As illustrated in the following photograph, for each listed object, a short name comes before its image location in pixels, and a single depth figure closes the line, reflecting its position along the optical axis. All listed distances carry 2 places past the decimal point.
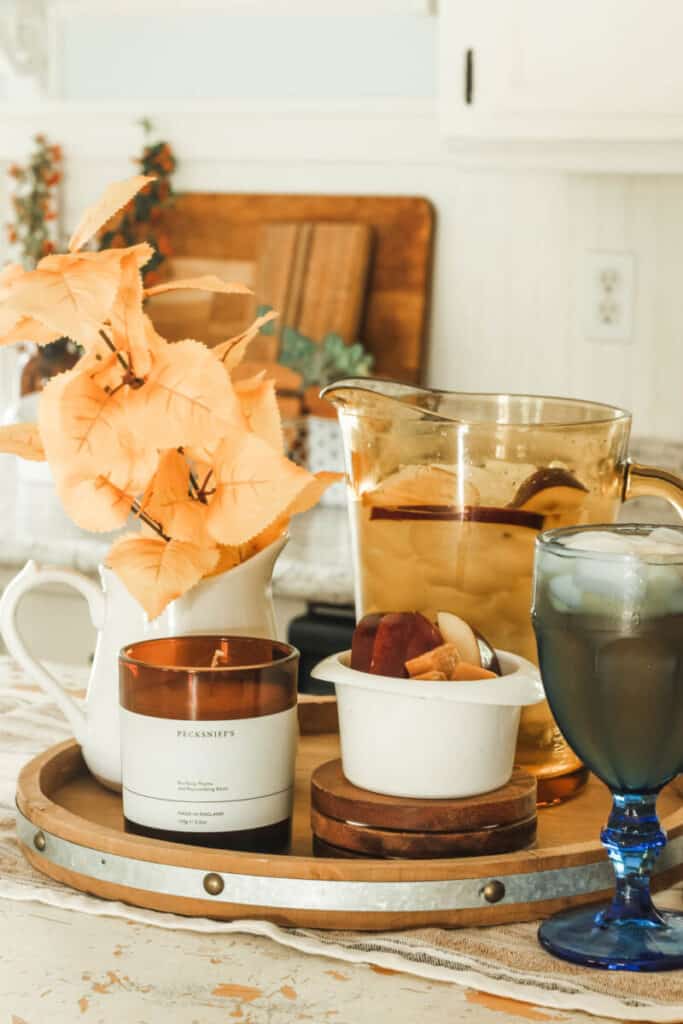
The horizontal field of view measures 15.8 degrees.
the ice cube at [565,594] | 1.03
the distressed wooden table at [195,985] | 0.98
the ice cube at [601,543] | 1.03
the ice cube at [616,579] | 1.01
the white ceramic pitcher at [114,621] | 1.17
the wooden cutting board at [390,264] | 2.91
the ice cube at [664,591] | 1.01
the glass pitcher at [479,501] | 1.19
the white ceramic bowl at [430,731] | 1.09
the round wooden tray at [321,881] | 1.06
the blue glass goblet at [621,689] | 1.02
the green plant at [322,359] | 2.80
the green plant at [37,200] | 3.30
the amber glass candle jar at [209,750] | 1.09
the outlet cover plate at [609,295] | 2.84
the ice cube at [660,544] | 1.02
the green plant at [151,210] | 3.12
